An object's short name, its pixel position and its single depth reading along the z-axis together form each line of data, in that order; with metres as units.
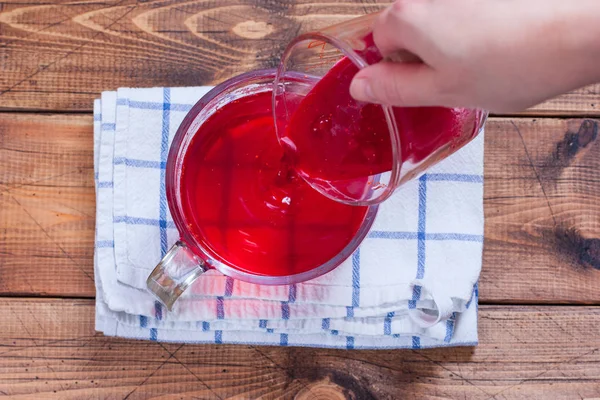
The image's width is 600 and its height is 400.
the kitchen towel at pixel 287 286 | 0.68
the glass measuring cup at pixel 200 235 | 0.60
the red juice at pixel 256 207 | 0.64
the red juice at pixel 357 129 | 0.46
